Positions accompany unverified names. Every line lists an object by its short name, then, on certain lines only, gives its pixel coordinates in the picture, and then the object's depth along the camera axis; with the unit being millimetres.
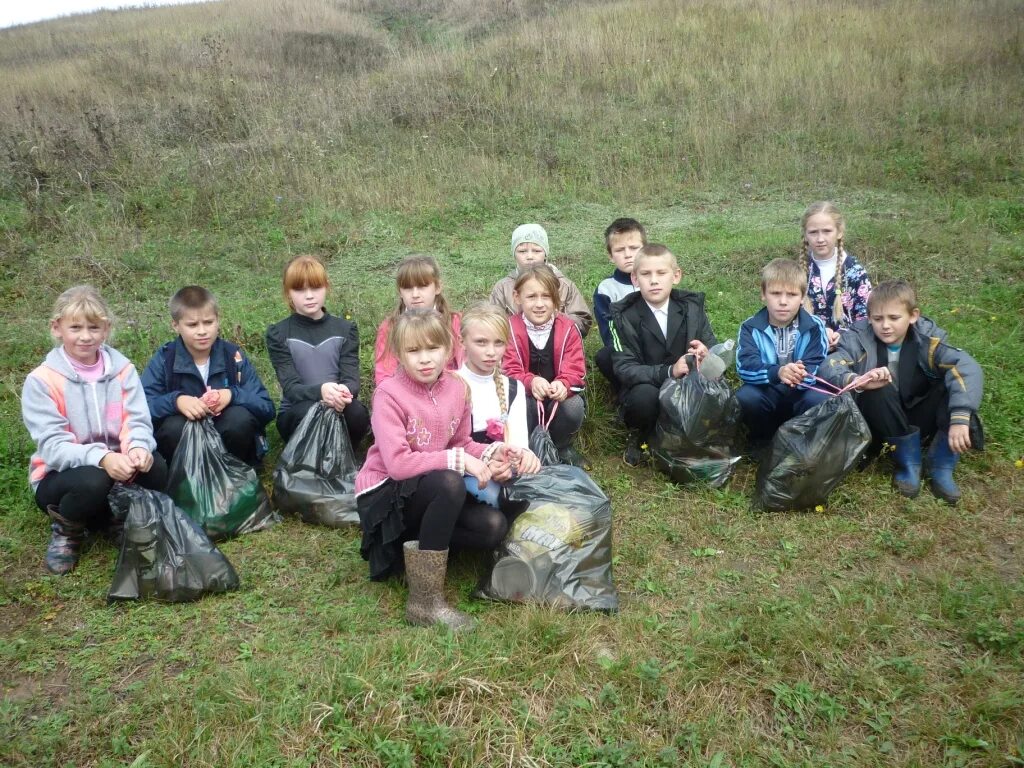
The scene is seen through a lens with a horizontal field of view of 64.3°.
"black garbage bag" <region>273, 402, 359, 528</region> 4078
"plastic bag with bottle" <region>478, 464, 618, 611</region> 3260
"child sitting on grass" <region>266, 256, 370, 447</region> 4426
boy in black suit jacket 4531
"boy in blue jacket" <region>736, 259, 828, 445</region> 4391
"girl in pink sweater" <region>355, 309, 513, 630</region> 3170
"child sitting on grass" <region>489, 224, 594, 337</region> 5074
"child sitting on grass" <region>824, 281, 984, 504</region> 4000
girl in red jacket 4434
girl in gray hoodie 3627
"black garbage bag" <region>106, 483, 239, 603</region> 3361
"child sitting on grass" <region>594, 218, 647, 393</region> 5098
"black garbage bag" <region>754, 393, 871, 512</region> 3957
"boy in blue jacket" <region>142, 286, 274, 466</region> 4121
